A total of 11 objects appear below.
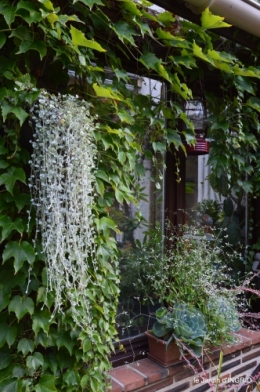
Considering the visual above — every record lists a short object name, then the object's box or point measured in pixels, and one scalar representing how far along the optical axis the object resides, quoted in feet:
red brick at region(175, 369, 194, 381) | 5.88
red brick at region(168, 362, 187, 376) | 5.78
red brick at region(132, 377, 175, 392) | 5.54
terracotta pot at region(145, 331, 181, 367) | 5.80
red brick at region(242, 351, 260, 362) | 6.97
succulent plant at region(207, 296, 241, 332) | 6.15
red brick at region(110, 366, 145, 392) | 5.33
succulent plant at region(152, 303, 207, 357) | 5.72
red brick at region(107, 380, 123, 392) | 5.17
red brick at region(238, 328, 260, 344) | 7.05
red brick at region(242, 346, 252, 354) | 6.94
